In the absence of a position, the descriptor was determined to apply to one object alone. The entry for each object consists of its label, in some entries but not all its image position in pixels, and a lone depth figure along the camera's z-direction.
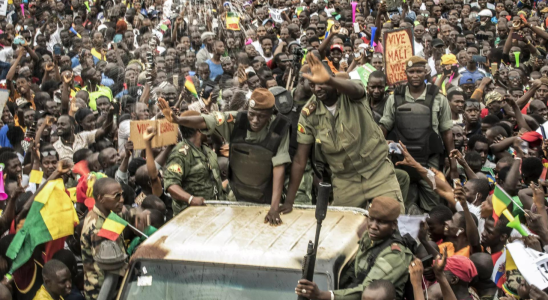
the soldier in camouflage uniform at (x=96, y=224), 5.30
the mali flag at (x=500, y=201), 5.78
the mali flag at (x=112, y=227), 5.14
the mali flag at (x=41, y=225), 6.04
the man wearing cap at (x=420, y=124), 6.93
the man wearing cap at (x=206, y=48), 13.03
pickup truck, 4.17
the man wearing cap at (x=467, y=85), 10.81
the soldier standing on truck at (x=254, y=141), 5.68
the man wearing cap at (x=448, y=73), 10.40
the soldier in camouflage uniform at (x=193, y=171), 6.30
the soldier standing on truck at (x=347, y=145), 5.64
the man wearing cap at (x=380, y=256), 4.27
